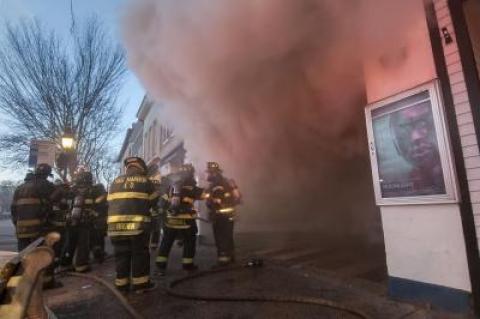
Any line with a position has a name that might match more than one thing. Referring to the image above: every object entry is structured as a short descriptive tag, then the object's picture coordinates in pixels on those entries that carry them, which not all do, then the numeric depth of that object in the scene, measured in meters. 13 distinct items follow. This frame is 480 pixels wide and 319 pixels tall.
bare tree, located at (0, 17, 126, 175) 12.16
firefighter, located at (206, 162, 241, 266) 5.59
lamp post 10.08
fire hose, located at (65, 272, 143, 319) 3.05
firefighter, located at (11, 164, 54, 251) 4.69
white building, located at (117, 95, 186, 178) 11.70
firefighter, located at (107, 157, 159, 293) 4.03
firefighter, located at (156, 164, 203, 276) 5.05
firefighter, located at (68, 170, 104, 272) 5.53
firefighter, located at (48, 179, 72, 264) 4.90
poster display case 2.84
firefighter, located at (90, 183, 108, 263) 6.10
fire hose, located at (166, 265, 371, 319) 2.96
